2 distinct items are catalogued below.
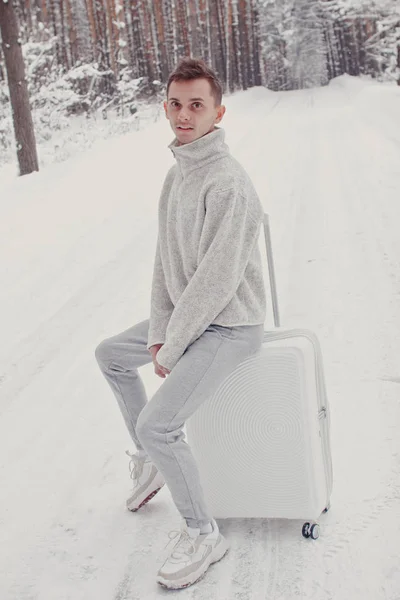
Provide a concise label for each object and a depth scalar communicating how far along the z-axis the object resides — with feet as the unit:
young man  8.52
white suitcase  8.97
